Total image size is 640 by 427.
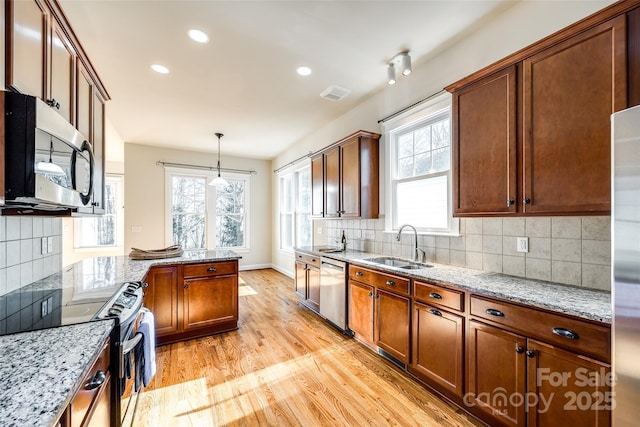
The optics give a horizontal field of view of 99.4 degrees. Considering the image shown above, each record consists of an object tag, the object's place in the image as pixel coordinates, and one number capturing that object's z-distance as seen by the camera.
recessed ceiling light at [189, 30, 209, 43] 2.30
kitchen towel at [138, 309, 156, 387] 1.69
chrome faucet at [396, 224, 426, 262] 2.74
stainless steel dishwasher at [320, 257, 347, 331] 3.04
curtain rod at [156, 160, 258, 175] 5.81
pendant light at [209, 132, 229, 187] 4.68
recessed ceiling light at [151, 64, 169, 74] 2.81
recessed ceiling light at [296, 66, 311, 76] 2.87
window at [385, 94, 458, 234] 2.66
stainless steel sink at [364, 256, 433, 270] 2.72
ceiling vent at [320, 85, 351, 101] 3.30
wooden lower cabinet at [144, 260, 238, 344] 2.79
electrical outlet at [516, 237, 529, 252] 1.97
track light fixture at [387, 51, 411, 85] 2.58
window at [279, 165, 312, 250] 5.54
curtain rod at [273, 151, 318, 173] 5.15
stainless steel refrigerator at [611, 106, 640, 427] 1.02
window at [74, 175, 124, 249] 6.21
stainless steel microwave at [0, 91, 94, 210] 1.08
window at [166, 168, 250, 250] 6.00
